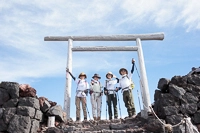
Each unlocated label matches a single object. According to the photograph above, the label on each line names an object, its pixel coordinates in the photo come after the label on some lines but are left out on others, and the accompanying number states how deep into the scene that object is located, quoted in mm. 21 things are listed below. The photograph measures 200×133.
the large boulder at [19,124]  5773
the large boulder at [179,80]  6617
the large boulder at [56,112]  6669
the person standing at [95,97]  7645
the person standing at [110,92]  7477
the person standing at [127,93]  7367
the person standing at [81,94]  7594
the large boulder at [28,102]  6285
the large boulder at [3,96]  6340
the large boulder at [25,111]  6039
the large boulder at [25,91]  6480
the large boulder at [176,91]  6309
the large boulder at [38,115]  6322
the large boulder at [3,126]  5890
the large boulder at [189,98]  6266
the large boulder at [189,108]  6121
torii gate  8617
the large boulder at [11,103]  6293
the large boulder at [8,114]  5973
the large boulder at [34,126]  5998
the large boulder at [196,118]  6074
